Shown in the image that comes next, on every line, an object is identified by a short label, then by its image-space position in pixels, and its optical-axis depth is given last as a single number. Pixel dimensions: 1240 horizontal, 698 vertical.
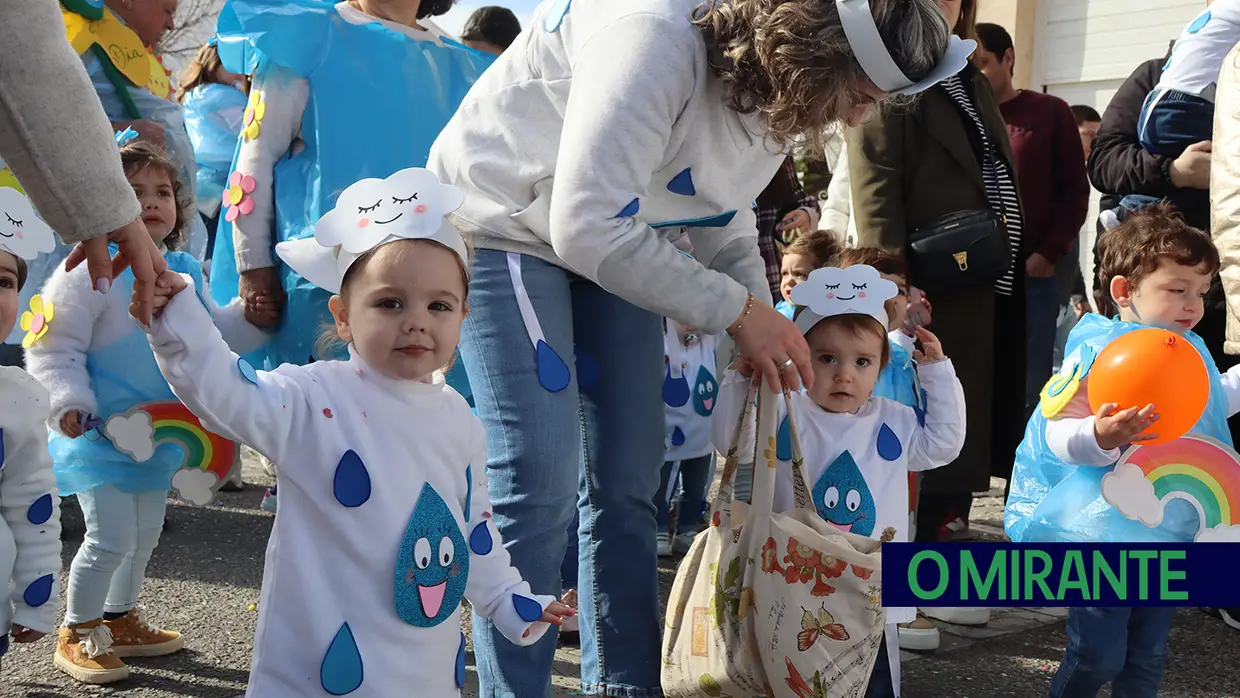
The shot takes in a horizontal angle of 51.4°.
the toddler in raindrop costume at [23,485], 2.42
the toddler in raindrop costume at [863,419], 3.00
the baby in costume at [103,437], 3.13
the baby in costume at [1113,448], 2.92
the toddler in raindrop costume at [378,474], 2.04
